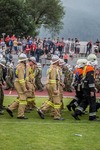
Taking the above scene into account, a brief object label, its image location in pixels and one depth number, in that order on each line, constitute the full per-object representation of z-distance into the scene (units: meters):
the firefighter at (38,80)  22.80
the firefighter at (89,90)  12.12
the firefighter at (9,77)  22.82
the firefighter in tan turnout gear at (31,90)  14.25
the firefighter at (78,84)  13.32
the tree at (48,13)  66.00
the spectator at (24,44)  32.53
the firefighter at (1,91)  13.38
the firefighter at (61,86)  13.37
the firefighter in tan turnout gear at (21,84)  12.34
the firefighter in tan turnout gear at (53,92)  12.42
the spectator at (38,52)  31.14
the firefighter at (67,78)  23.09
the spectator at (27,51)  31.09
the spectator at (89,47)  35.97
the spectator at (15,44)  32.22
